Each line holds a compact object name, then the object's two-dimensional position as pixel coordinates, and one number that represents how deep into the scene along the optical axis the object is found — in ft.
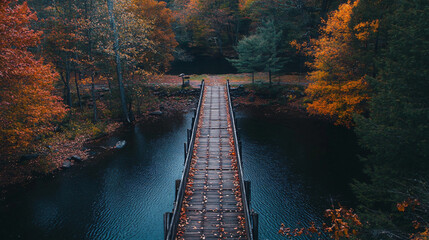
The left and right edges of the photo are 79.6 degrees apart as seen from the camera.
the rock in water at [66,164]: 64.49
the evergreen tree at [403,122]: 35.19
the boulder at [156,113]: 104.32
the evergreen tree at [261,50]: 107.45
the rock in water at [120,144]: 76.53
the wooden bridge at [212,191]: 32.32
